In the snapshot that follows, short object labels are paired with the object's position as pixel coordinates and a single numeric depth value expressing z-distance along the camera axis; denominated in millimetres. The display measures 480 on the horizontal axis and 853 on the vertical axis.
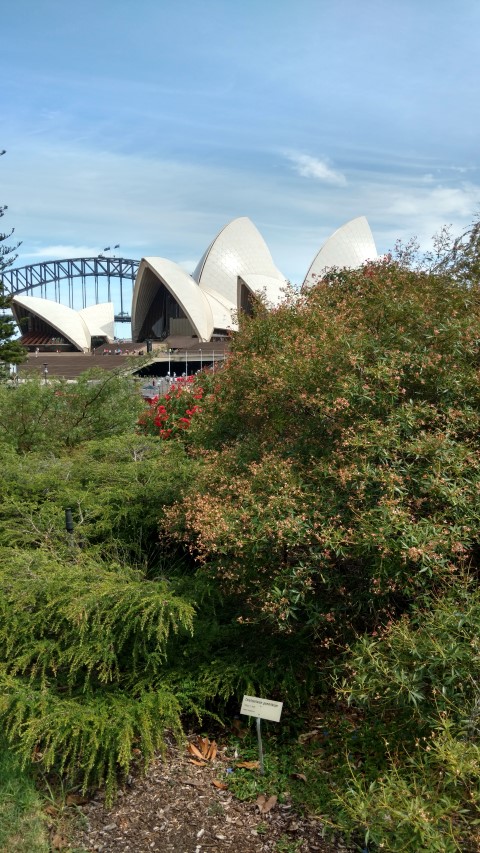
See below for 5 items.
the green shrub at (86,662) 3850
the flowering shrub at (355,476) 3510
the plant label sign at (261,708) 3768
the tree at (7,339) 24984
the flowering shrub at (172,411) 8852
